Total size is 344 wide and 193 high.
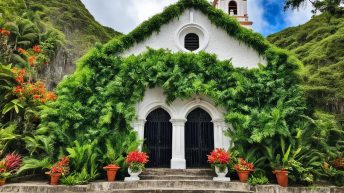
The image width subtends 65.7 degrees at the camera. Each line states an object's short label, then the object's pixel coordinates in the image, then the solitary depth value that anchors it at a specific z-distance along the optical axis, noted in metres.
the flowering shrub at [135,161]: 9.45
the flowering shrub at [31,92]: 11.36
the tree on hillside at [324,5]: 12.36
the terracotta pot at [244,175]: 9.35
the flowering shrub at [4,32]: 15.22
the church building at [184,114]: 11.41
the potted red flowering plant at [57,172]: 9.04
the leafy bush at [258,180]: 9.09
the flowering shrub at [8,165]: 8.95
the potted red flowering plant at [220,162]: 9.59
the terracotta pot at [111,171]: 9.39
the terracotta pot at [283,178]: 9.05
